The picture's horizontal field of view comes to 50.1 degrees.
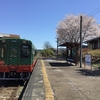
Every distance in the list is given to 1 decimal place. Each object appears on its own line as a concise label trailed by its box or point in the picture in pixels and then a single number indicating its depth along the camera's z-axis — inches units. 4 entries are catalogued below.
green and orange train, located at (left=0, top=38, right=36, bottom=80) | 245.3
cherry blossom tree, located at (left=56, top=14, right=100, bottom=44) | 919.9
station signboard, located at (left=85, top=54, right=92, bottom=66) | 379.1
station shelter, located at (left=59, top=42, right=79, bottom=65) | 489.4
